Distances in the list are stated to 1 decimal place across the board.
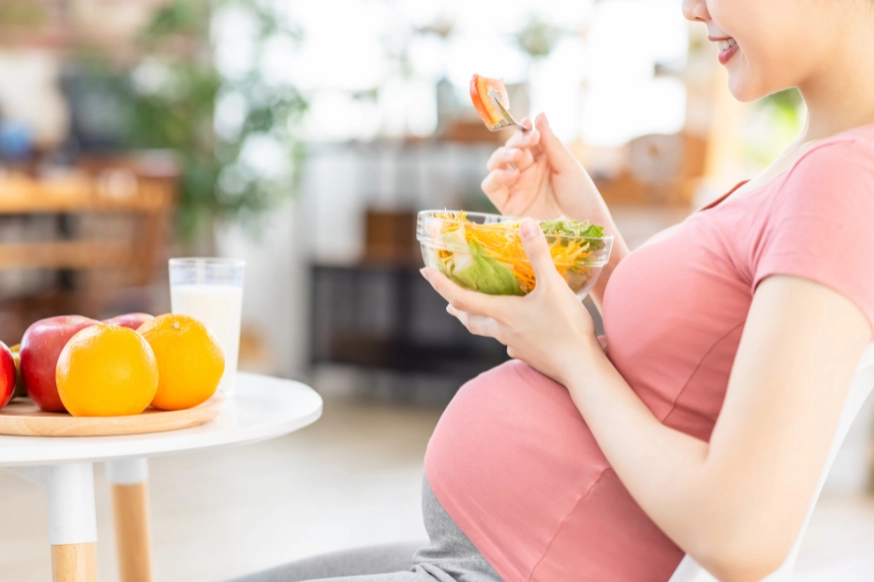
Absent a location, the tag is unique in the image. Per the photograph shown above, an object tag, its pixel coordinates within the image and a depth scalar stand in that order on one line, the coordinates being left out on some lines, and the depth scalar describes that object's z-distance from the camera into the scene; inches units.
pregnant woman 58.7
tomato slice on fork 73.0
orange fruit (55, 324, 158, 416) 65.3
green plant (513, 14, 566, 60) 228.1
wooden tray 65.1
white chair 61.1
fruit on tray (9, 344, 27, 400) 68.9
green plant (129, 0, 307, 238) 239.0
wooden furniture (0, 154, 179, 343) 199.8
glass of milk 76.5
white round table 63.6
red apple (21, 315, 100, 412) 67.1
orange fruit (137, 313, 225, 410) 67.7
